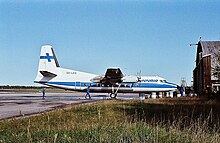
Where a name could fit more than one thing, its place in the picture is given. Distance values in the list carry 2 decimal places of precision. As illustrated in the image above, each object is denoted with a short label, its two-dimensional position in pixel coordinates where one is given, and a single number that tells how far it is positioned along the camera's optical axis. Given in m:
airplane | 46.22
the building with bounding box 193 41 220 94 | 40.00
